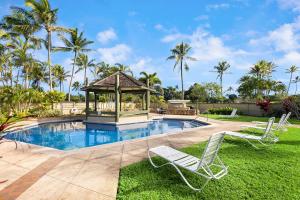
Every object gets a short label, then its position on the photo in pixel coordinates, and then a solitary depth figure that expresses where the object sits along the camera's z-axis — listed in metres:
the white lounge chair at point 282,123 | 6.16
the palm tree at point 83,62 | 27.25
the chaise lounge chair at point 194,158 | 2.63
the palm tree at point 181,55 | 26.21
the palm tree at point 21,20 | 15.82
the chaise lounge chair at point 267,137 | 4.95
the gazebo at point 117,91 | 11.54
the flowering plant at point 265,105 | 14.75
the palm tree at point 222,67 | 34.98
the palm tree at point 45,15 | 15.34
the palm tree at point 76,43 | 20.55
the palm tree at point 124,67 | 27.81
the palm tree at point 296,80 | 46.79
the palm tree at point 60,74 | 31.24
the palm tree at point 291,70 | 42.07
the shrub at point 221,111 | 16.54
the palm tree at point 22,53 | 14.53
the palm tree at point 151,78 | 26.27
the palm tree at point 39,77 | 24.20
